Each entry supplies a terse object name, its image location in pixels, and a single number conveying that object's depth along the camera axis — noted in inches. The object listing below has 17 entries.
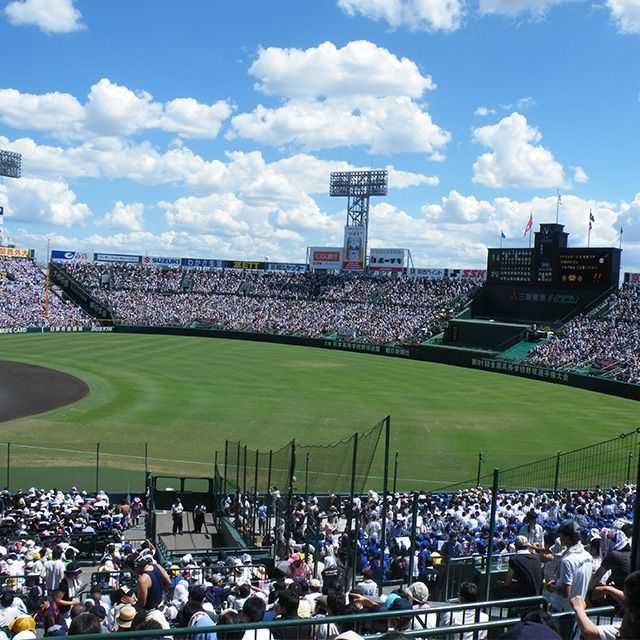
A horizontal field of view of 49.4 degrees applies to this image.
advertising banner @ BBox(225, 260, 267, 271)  3971.5
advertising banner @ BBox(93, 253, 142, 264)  3986.2
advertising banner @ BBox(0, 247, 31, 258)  3636.8
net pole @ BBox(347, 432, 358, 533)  448.7
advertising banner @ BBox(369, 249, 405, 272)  3604.8
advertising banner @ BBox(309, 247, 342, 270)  3730.3
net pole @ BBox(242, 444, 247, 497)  666.4
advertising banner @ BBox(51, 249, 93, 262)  3806.6
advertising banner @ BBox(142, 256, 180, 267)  4082.2
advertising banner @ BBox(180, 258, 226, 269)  4035.4
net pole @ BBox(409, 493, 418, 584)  411.2
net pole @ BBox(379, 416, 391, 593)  426.3
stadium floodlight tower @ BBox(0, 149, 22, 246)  3941.9
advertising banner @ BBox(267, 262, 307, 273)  3951.8
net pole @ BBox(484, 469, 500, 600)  357.1
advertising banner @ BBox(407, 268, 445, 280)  3408.0
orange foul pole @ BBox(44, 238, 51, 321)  3138.0
